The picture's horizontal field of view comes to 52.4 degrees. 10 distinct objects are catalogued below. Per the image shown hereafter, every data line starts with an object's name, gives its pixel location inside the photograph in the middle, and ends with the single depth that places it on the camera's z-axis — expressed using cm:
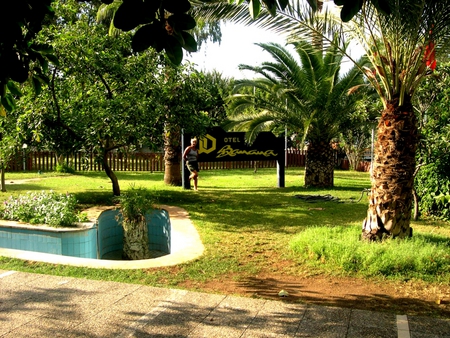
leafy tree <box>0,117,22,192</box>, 1041
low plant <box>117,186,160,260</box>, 845
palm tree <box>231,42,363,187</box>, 1473
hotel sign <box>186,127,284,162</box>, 1573
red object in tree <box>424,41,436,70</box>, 682
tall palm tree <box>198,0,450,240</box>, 676
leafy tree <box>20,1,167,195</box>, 1030
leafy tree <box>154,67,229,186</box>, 1180
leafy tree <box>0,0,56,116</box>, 247
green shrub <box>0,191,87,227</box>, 823
